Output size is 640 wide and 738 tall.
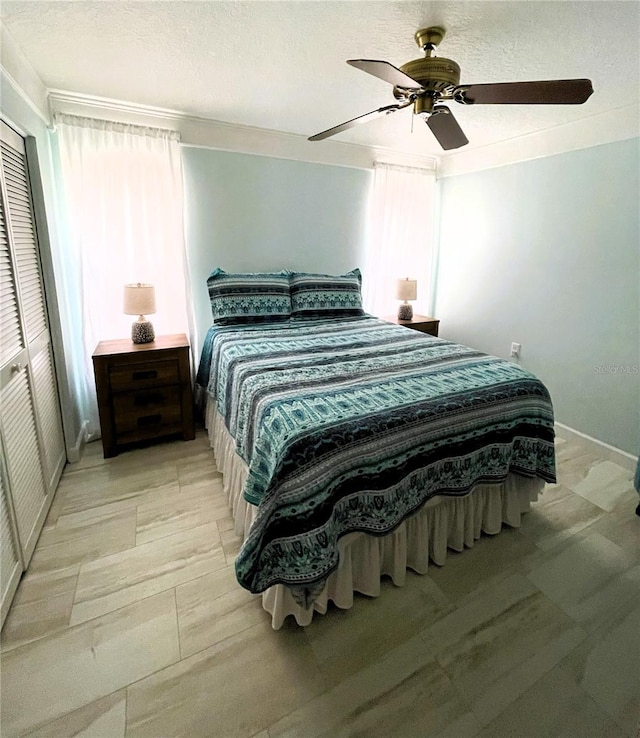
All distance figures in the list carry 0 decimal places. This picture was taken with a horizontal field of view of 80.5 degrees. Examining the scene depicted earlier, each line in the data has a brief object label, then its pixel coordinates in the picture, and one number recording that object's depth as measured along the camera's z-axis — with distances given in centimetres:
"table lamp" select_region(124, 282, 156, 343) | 252
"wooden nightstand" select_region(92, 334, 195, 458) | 246
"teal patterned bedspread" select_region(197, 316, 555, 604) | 132
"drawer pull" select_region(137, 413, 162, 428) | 261
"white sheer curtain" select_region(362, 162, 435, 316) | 362
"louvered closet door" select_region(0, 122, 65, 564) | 163
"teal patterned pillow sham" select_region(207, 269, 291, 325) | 283
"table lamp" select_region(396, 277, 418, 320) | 356
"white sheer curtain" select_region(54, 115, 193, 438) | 249
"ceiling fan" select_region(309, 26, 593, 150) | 137
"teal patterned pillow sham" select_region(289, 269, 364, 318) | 305
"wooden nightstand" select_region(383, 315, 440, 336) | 355
